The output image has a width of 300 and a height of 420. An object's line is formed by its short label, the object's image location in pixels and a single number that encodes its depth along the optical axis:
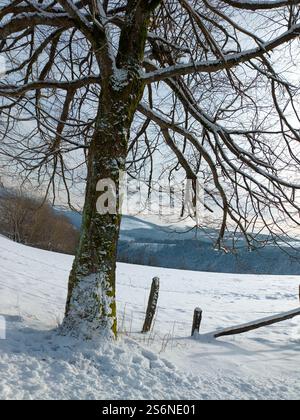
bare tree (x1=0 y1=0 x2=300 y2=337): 4.24
